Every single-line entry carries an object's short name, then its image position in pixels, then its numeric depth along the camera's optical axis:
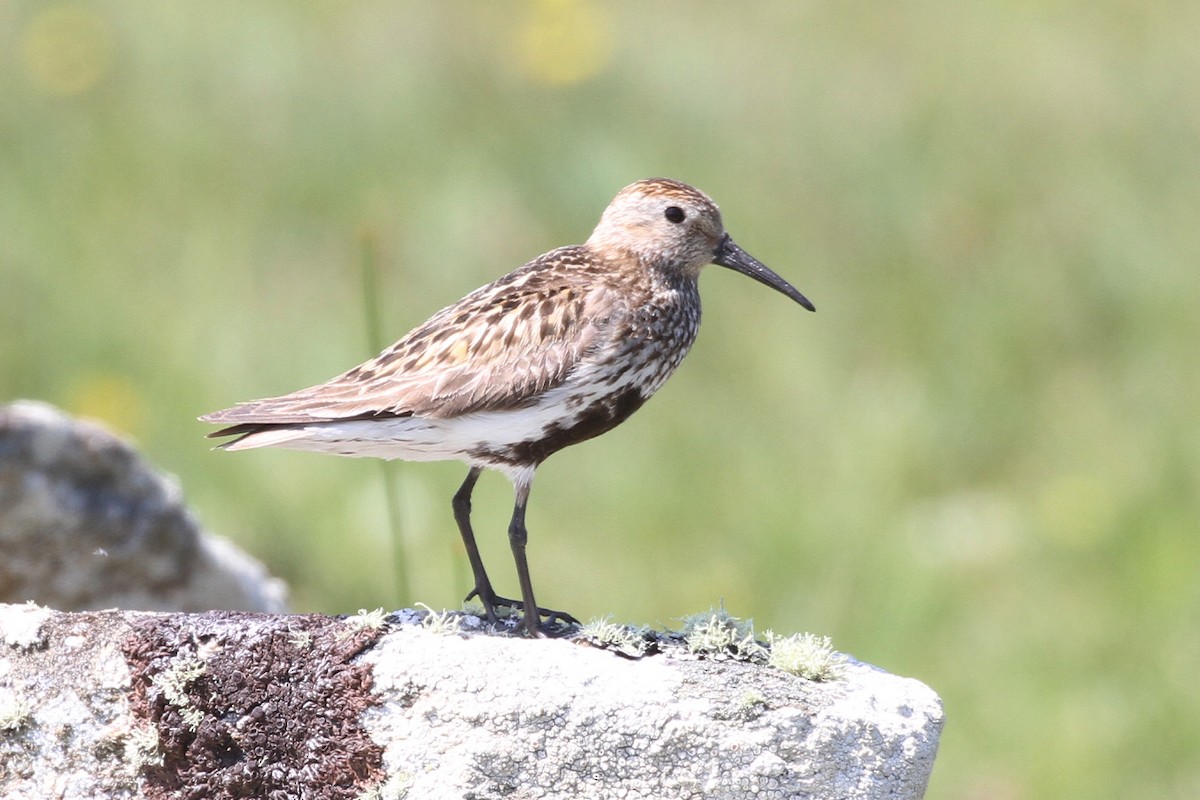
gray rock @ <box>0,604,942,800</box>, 8.17
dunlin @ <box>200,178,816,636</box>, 9.96
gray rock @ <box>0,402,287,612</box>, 12.39
